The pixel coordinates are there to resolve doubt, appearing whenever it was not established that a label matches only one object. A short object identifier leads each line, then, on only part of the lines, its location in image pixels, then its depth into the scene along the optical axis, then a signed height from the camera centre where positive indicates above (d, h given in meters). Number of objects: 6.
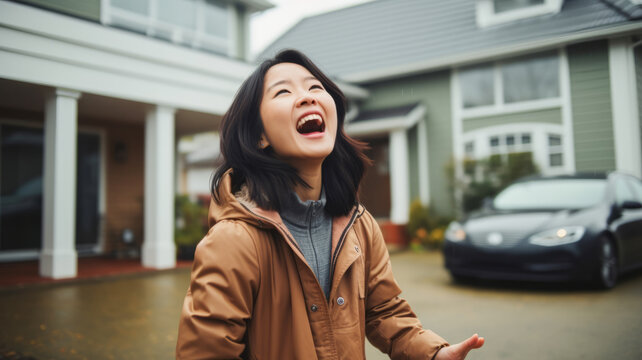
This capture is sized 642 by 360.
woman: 1.24 -0.15
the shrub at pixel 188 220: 8.41 -0.27
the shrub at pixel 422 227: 9.88 -0.61
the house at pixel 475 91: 8.50 +2.36
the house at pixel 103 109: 5.86 +1.63
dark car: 4.87 -0.43
